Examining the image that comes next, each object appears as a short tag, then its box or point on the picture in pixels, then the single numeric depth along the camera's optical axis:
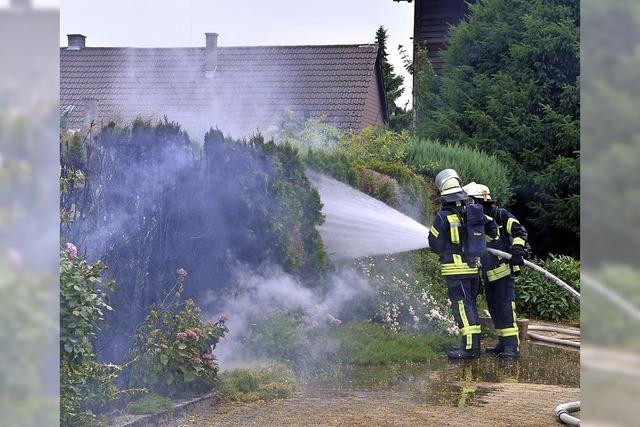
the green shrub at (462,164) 11.30
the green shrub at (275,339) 6.79
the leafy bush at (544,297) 10.91
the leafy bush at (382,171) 8.86
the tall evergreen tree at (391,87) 20.05
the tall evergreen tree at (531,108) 12.41
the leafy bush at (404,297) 8.65
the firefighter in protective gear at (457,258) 7.82
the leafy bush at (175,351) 5.57
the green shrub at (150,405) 5.20
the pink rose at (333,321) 7.60
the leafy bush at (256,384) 6.00
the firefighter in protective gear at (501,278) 8.11
